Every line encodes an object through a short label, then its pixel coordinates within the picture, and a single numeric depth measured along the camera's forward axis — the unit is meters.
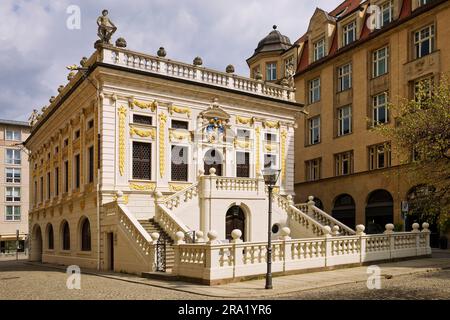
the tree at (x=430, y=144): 20.12
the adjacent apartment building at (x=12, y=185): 67.38
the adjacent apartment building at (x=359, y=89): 31.83
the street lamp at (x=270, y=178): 15.08
